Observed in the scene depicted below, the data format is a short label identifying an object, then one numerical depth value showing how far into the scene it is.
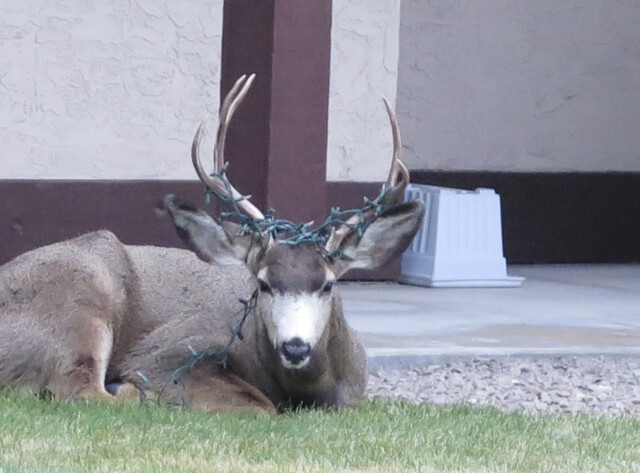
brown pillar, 17.75
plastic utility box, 23.08
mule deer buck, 13.31
